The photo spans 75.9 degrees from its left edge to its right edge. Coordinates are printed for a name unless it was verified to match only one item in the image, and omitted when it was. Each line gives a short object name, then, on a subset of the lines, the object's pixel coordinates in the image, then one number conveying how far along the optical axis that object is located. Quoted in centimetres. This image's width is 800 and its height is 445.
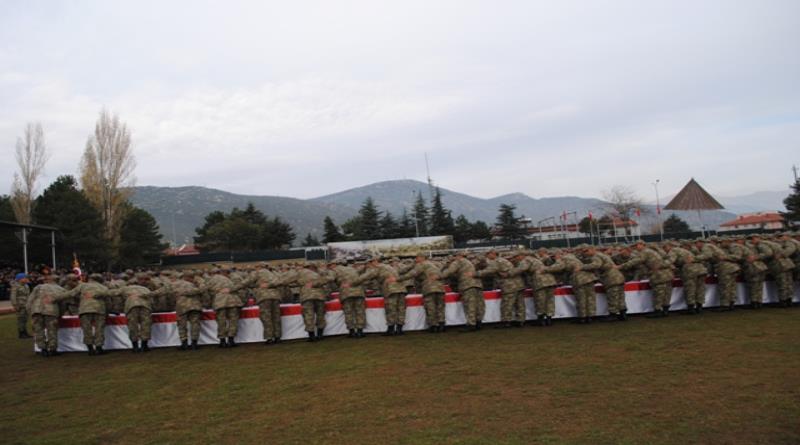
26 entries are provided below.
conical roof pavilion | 2502
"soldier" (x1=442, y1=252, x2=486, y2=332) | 1053
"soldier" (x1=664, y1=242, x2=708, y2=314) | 1102
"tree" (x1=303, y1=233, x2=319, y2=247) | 6501
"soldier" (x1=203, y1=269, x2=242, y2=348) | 1023
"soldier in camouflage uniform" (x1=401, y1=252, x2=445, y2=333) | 1060
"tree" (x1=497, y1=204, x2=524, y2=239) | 5256
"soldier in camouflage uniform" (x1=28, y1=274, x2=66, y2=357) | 1020
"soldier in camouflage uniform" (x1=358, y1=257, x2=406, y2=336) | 1057
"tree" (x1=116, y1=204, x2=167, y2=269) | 3816
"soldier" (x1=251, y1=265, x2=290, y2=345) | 1030
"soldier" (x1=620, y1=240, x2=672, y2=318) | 1086
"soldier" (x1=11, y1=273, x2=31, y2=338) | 1323
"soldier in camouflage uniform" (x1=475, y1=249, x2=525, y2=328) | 1064
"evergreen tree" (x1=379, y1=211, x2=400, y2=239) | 5209
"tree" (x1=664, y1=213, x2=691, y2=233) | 7056
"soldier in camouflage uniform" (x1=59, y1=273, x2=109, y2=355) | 1014
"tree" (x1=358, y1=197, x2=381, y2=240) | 5141
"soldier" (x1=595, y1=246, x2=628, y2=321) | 1070
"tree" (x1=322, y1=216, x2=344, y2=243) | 5228
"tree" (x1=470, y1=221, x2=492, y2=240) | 5400
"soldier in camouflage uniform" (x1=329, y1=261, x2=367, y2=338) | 1050
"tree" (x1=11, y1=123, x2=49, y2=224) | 3222
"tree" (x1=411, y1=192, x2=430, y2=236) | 5478
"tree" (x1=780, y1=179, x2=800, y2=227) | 4344
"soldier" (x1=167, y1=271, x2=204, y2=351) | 1021
